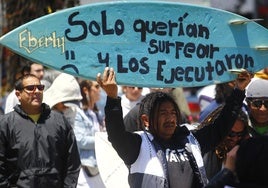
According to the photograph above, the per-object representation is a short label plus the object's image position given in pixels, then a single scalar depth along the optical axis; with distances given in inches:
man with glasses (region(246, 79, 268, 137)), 486.6
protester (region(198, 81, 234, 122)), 601.3
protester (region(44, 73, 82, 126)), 583.8
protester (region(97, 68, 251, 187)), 396.0
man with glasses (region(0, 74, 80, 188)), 478.7
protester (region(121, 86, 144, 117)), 639.6
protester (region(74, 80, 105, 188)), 572.0
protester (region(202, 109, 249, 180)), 449.6
